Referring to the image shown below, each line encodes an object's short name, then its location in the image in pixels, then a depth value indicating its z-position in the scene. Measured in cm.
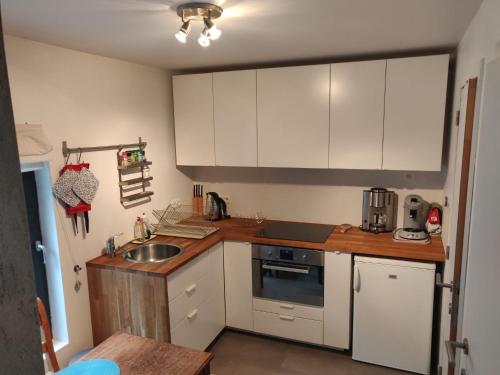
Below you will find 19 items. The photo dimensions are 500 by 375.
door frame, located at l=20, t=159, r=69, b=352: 225
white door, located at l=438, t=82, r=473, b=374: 179
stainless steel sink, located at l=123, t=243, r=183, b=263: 280
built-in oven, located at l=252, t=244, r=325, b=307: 284
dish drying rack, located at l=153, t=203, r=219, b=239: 310
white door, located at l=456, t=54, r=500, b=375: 92
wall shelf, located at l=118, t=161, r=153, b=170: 279
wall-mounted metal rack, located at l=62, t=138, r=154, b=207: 280
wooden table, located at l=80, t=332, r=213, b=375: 152
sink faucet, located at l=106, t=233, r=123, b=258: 261
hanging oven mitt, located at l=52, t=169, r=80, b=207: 226
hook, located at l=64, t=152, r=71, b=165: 235
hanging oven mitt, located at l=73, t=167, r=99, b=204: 234
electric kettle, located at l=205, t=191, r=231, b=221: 357
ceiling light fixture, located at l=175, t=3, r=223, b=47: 160
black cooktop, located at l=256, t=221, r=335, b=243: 295
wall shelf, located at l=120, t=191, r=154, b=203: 285
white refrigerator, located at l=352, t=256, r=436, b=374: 255
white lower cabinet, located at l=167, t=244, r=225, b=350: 249
